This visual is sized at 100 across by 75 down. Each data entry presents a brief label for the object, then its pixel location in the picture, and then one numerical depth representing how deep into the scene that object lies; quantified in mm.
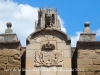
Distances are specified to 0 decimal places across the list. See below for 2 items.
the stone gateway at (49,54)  17025
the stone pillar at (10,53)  17238
